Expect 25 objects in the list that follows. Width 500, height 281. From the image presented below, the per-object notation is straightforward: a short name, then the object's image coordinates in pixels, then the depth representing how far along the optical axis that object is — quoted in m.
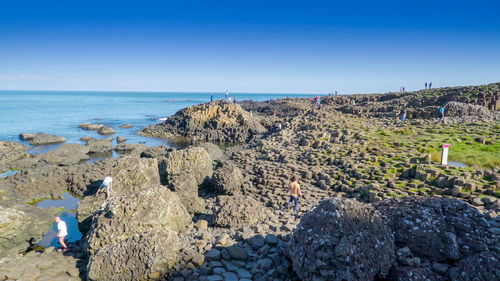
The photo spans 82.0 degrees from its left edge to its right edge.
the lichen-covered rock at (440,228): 6.55
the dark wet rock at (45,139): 39.77
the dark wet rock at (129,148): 35.34
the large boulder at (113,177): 13.55
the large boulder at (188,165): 18.38
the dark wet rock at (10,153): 26.19
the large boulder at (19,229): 11.29
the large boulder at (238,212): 11.78
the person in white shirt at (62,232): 11.52
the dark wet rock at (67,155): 27.28
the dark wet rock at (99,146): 34.08
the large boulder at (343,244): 6.01
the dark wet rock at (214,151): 27.23
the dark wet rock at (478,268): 5.51
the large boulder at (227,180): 16.88
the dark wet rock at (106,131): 50.56
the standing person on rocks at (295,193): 13.24
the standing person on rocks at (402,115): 33.88
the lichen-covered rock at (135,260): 8.52
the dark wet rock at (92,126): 55.86
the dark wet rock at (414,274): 6.01
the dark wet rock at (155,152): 27.84
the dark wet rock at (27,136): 43.31
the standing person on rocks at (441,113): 30.12
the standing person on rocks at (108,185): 14.78
